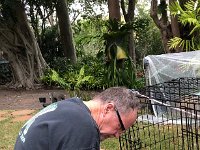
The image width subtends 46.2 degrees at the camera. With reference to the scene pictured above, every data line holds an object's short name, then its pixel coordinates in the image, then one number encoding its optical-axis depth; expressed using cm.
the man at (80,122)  88
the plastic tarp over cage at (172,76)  291
